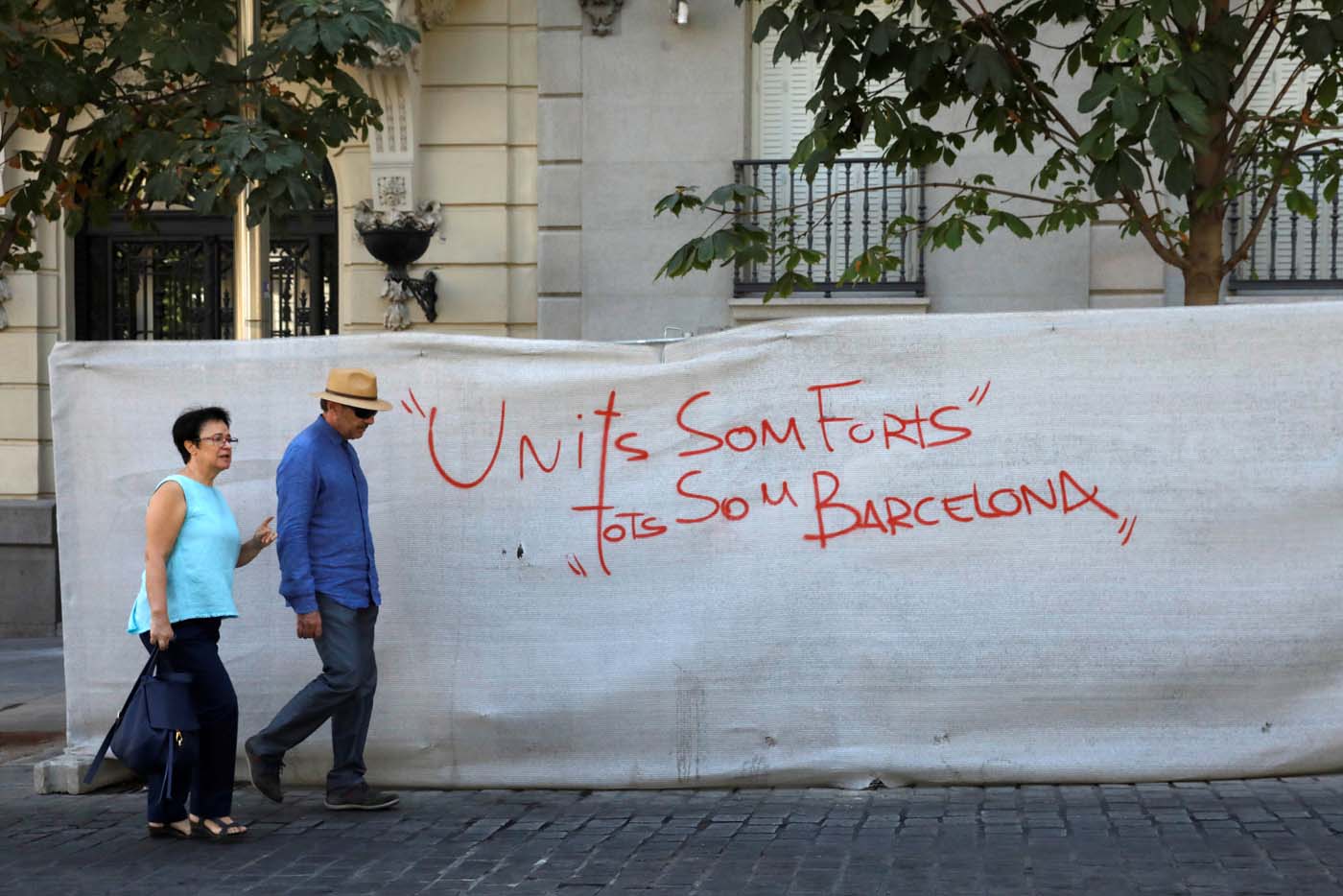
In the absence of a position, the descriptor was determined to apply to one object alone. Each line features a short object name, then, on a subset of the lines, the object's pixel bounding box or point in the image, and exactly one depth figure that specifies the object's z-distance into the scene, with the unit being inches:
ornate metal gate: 568.1
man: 263.3
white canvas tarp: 265.9
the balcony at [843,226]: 514.9
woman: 252.2
